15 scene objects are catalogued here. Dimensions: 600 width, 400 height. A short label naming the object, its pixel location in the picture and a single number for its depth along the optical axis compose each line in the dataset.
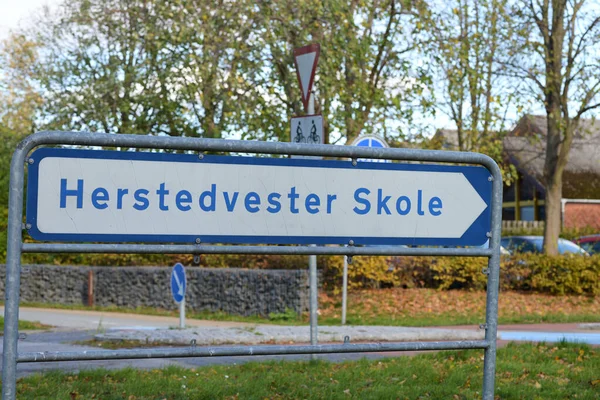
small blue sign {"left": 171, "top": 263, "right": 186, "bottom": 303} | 13.72
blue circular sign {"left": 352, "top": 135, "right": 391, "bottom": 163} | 12.70
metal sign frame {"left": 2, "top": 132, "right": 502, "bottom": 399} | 3.89
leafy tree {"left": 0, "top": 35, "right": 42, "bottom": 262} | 38.80
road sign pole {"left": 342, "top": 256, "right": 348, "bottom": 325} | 16.12
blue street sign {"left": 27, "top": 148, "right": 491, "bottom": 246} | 4.07
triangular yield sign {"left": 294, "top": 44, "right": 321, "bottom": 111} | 8.88
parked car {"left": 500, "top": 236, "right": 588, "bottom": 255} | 25.56
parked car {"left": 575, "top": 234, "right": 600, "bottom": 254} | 26.66
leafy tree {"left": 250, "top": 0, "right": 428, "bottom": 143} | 19.45
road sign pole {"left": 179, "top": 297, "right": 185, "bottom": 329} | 14.24
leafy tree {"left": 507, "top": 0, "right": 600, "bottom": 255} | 22.55
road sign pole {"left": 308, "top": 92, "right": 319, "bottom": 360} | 9.09
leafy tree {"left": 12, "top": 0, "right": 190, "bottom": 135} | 21.56
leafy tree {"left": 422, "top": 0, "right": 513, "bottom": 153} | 20.65
